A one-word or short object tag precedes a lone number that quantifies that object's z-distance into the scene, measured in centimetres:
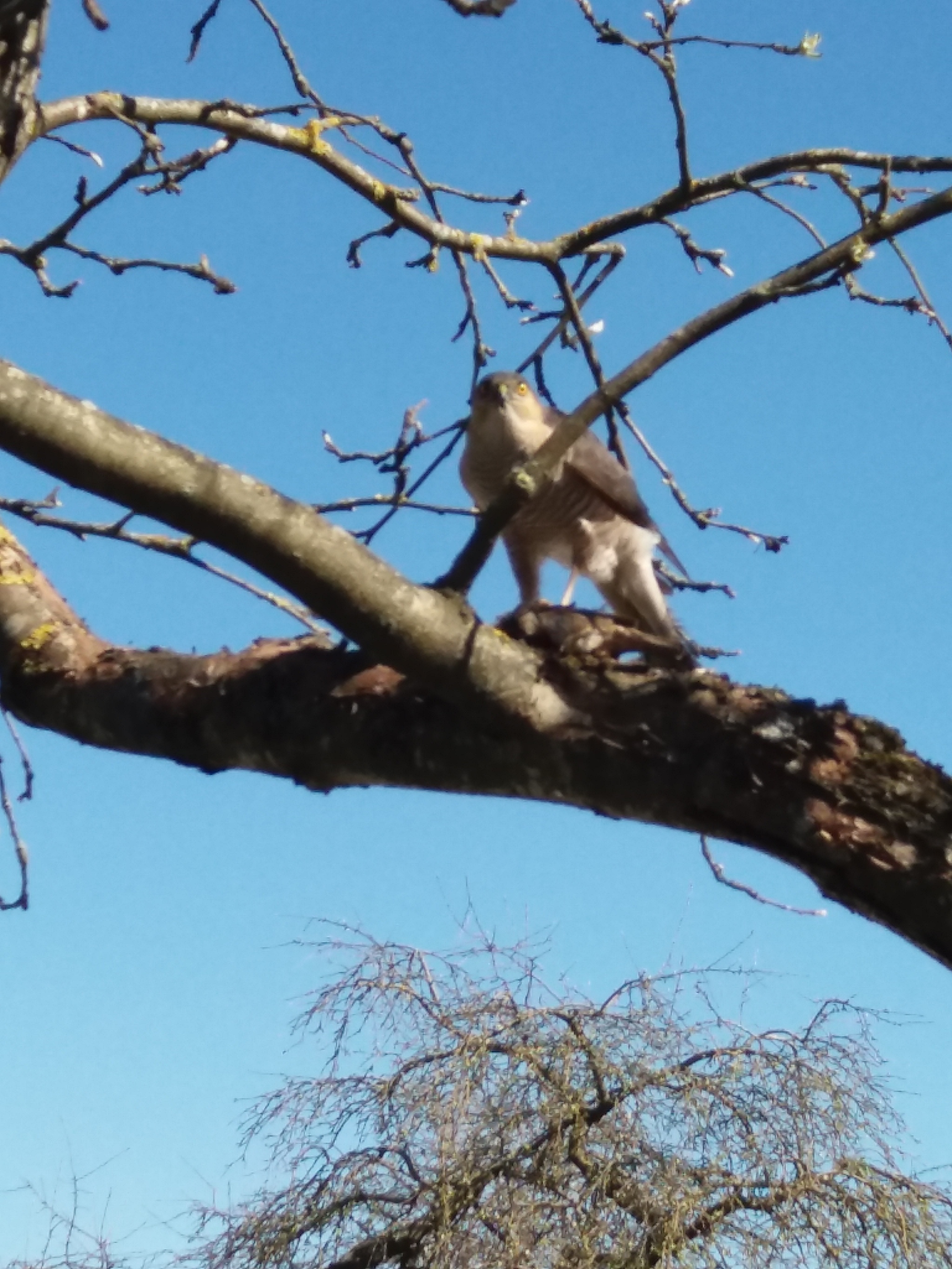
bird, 438
